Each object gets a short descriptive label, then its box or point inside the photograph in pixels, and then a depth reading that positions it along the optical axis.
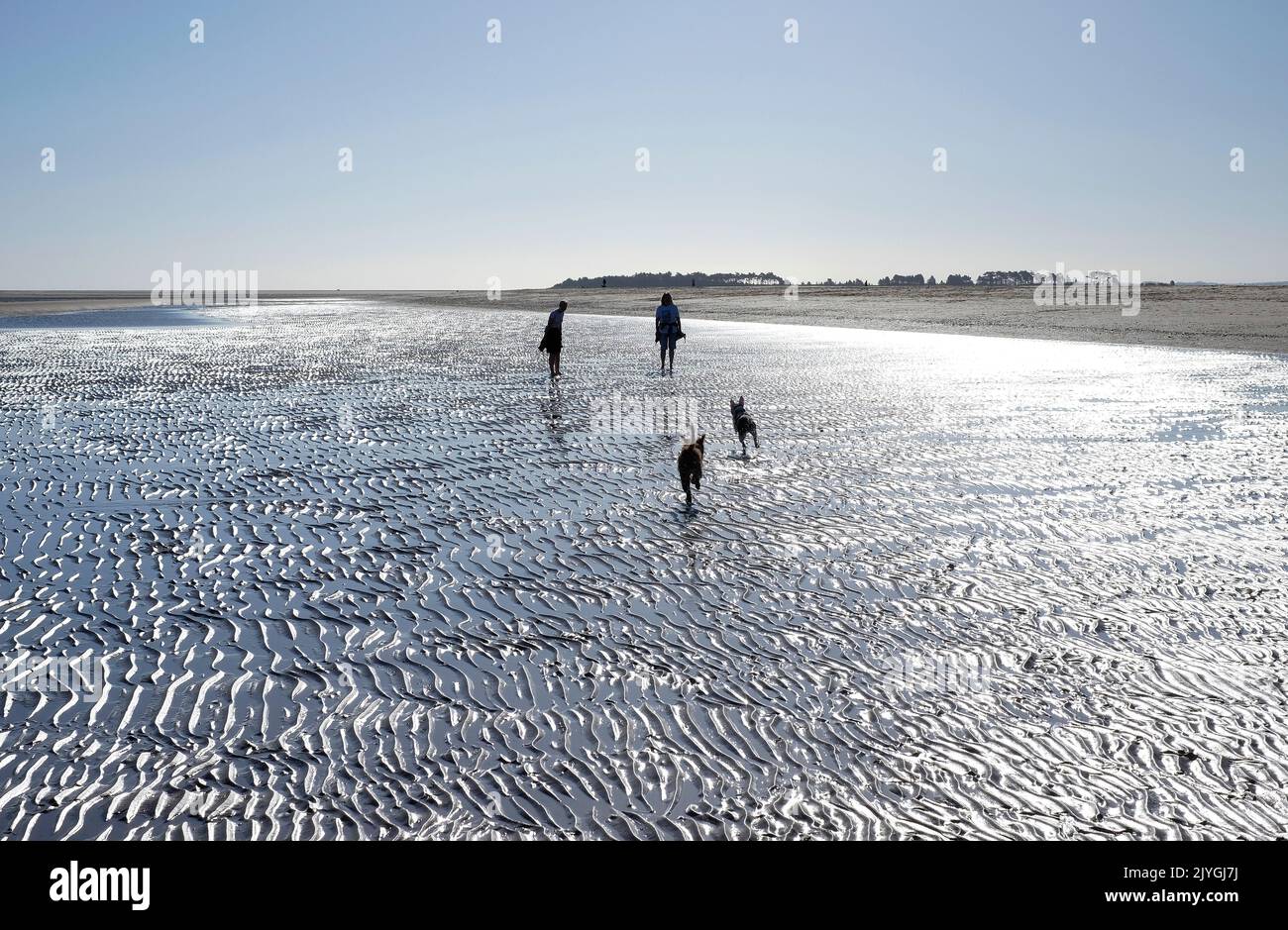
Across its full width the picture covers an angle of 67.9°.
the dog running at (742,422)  13.57
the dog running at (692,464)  10.54
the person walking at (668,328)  25.53
